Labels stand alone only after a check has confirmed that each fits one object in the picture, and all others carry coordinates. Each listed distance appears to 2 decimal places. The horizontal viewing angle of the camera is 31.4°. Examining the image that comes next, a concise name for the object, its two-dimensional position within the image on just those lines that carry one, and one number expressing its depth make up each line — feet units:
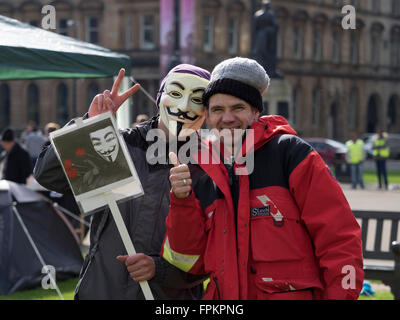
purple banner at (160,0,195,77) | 126.31
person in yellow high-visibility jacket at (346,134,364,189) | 72.43
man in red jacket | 9.11
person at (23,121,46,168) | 59.88
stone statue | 53.36
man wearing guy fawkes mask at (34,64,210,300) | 11.25
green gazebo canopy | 20.12
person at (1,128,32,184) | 33.40
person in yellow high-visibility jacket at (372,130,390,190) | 71.85
